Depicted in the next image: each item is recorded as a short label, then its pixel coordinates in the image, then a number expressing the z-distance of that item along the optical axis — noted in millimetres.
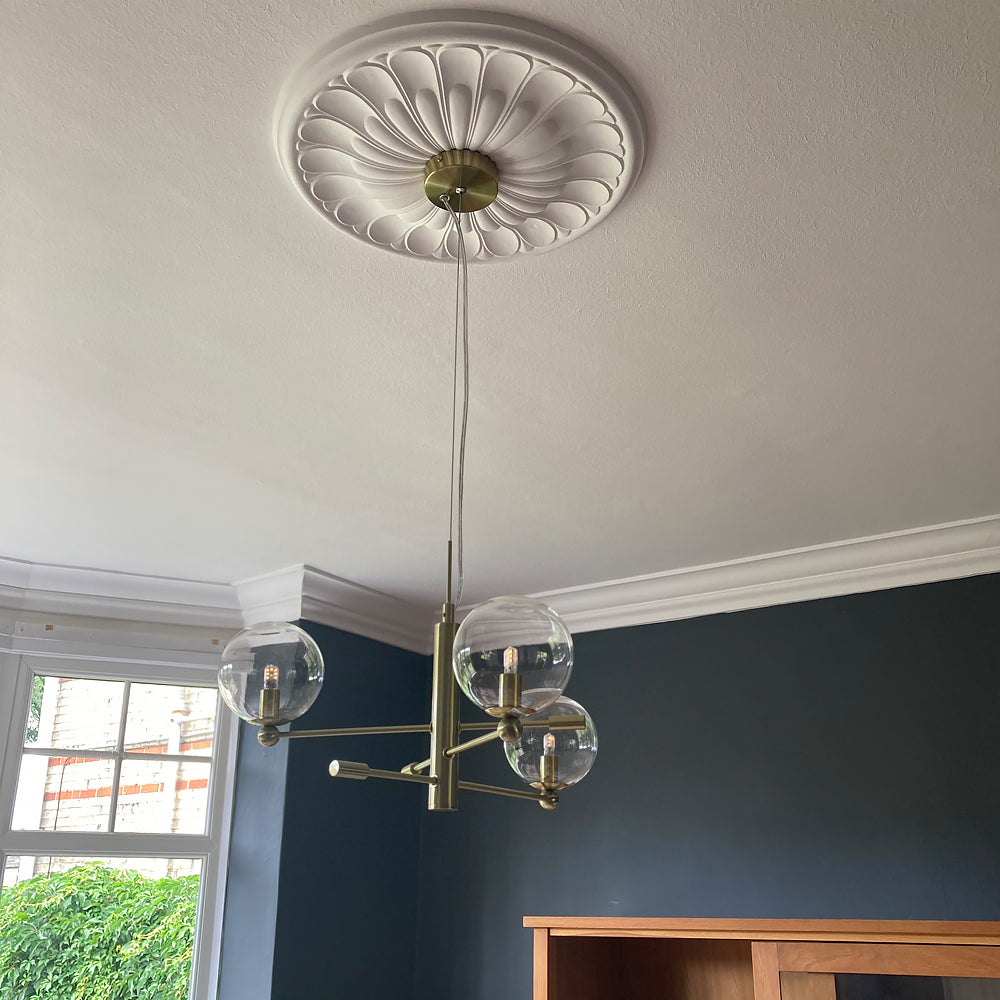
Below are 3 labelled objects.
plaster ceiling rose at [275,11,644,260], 1361
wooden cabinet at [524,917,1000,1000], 2230
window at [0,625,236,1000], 3326
